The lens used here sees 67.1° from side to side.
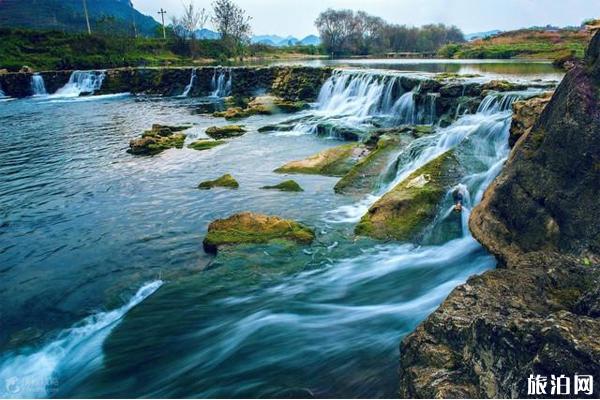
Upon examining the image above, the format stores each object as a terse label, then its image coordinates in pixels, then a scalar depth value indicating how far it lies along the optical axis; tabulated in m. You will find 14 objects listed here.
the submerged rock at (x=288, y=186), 13.38
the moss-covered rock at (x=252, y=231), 9.45
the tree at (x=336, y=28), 106.96
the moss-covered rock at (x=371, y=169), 13.01
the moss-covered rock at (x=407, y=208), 9.42
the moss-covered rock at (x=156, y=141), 19.62
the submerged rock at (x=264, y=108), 29.03
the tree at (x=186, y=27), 91.12
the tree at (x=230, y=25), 88.62
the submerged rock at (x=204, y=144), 19.92
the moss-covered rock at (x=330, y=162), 15.10
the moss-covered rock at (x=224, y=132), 22.61
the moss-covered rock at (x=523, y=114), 10.48
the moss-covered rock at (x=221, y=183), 14.20
